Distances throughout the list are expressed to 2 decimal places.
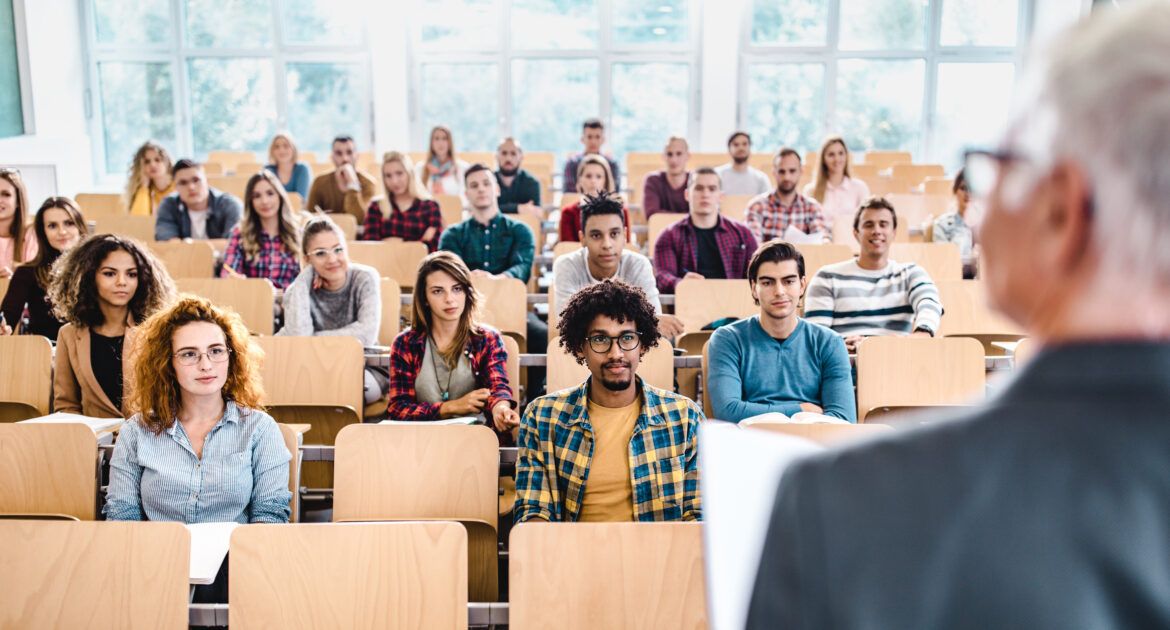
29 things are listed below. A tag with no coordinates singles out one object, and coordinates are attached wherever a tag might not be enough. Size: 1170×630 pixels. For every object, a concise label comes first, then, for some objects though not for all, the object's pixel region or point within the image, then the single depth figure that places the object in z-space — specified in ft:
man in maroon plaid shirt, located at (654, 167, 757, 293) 17.24
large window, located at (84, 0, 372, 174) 35.45
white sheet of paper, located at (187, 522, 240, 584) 7.13
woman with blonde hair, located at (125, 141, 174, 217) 22.63
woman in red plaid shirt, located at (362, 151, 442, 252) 20.00
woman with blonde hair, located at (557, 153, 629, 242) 21.75
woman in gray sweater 14.01
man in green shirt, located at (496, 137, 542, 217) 25.22
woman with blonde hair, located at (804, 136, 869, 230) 22.66
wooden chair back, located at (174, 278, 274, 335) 14.69
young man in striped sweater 13.87
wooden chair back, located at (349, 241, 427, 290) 17.79
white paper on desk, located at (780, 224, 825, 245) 19.52
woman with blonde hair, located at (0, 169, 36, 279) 16.94
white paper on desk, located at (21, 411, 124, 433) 10.06
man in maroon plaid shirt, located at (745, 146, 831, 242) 20.34
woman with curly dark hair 11.52
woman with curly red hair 8.72
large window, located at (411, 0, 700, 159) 35.32
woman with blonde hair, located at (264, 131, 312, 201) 26.58
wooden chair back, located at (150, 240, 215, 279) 17.52
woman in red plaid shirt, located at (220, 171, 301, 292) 17.29
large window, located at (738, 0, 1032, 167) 35.24
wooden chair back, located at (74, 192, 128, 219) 24.90
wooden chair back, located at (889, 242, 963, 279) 17.20
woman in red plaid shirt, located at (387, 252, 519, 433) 11.39
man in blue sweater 11.05
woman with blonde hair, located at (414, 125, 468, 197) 26.02
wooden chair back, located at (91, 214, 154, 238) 20.65
